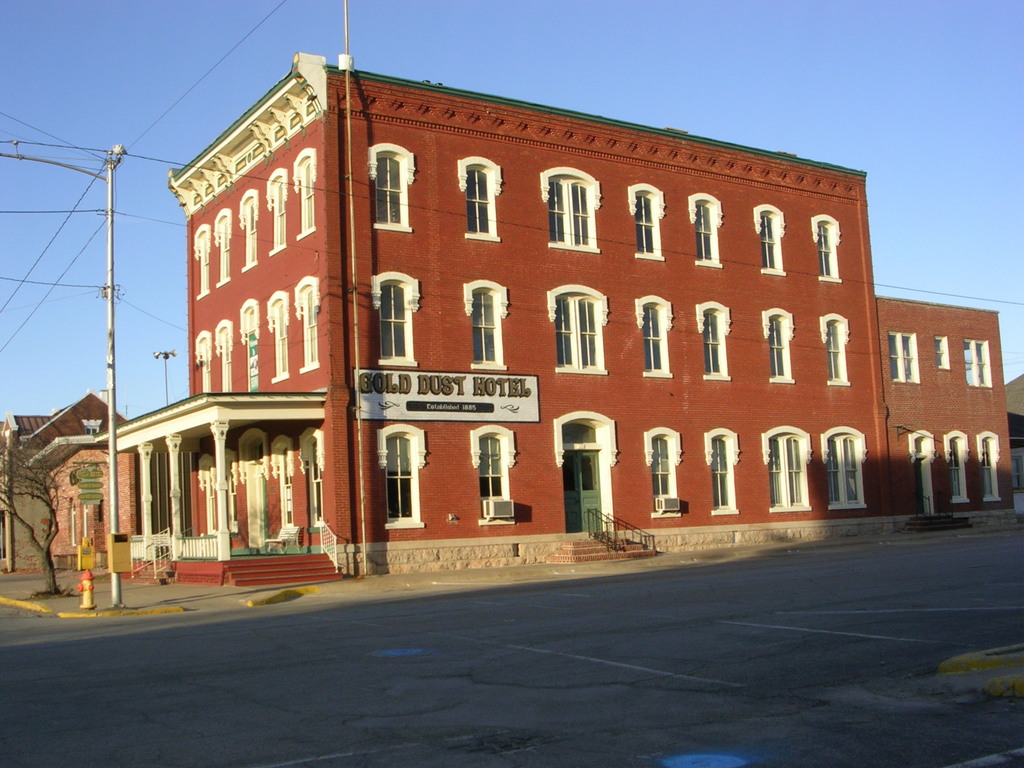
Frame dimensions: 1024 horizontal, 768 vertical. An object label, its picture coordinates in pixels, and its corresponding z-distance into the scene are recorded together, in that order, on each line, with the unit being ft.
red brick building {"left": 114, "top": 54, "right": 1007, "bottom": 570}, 92.43
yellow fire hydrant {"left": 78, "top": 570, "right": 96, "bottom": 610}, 72.90
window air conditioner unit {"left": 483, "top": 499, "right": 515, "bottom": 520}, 95.20
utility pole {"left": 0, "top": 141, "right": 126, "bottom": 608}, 73.05
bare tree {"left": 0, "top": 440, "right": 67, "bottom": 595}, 90.27
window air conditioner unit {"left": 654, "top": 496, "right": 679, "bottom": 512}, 106.63
